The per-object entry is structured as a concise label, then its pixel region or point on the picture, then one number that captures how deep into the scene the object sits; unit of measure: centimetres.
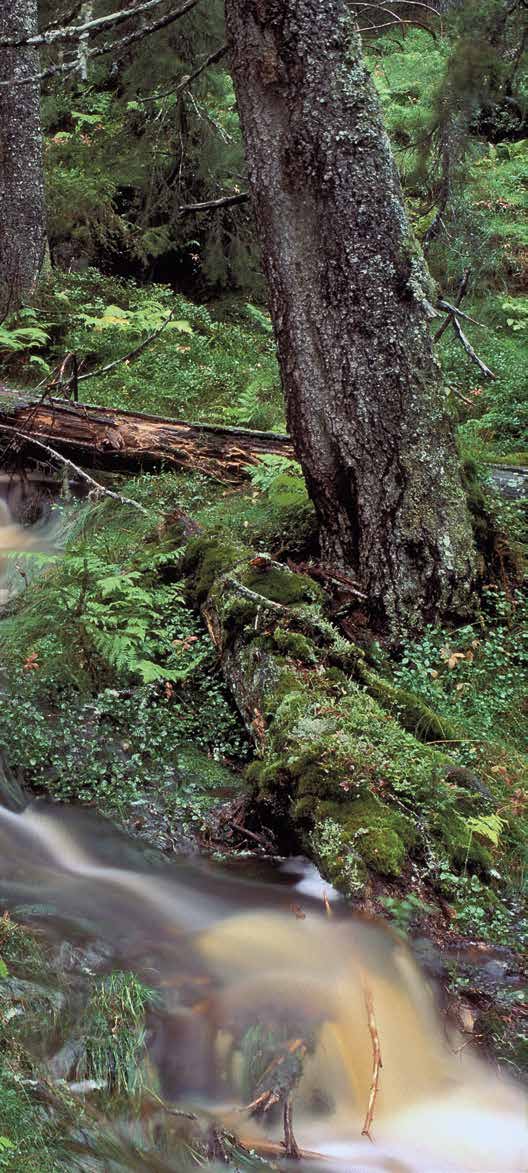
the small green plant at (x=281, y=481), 659
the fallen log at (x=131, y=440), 814
